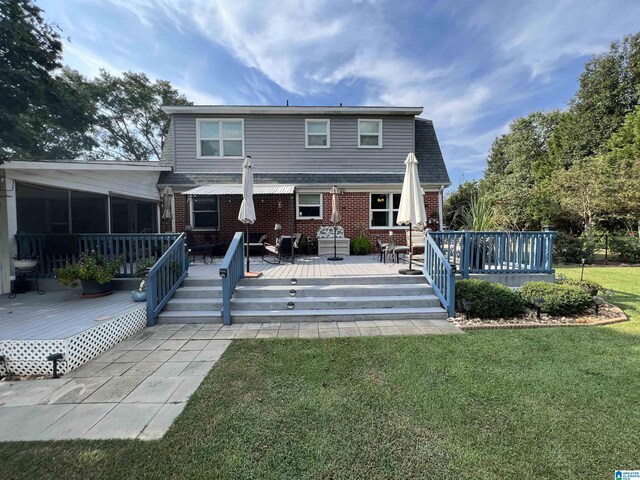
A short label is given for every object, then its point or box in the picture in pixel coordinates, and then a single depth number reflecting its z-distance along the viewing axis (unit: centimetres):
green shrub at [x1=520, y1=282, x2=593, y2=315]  555
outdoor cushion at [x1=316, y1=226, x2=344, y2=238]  1174
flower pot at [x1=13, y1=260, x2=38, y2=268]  661
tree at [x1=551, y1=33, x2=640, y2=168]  1911
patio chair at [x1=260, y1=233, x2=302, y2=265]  923
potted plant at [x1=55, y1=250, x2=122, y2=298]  611
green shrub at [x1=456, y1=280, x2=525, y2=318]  552
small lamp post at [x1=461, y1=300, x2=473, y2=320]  556
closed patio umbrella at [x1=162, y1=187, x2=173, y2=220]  966
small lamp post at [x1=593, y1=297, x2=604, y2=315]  574
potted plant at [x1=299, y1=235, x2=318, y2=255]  1167
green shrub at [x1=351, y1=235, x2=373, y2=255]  1157
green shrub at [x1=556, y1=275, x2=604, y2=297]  625
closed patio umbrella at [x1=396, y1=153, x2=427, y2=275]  724
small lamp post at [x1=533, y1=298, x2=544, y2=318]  549
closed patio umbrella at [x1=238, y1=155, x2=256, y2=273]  762
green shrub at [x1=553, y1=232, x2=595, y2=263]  1198
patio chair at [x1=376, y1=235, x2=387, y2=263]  922
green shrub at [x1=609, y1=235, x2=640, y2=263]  1201
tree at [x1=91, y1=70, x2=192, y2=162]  2452
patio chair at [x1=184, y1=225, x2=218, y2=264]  985
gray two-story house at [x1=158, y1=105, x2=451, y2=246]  1209
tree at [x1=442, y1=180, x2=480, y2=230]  2327
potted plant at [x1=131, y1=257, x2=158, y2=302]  585
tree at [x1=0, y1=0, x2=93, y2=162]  881
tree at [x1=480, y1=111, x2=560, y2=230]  2014
